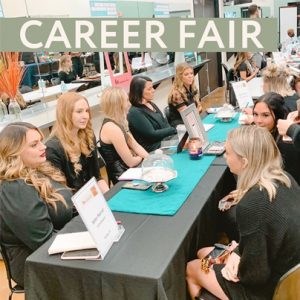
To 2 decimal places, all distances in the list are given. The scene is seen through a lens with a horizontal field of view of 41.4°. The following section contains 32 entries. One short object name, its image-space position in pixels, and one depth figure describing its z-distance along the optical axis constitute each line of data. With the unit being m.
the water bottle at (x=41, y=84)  4.59
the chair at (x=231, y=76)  5.77
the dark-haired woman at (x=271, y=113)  2.53
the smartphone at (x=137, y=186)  2.11
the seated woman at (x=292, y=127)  2.17
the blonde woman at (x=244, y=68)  5.52
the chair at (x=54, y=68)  4.80
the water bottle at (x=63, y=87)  4.61
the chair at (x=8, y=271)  1.81
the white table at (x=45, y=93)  4.37
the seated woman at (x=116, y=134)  2.77
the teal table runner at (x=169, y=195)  1.87
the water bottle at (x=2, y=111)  3.53
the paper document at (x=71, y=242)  1.57
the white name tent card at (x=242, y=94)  3.66
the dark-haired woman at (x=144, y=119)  3.29
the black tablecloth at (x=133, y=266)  1.41
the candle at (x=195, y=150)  2.54
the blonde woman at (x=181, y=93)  3.96
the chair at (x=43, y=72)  4.60
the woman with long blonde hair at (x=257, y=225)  1.47
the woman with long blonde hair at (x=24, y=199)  1.73
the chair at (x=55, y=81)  4.97
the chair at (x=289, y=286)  1.33
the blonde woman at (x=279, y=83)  3.11
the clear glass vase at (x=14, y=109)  3.54
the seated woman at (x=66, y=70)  4.83
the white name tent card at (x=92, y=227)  1.43
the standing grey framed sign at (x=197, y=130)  2.63
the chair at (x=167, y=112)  4.00
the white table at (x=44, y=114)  3.59
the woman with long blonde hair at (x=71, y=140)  2.46
